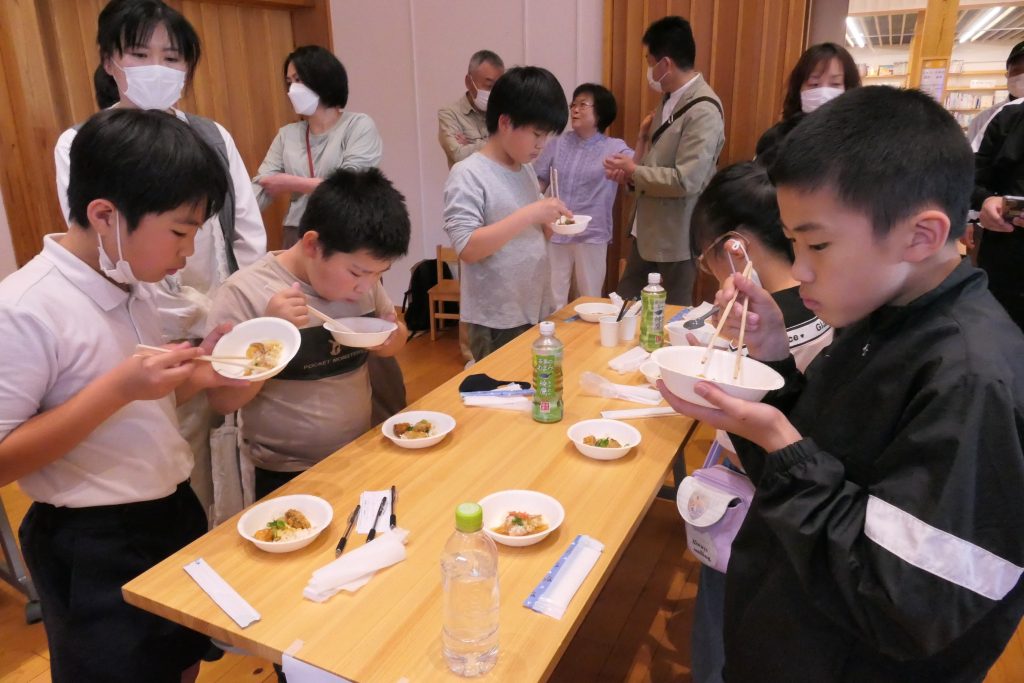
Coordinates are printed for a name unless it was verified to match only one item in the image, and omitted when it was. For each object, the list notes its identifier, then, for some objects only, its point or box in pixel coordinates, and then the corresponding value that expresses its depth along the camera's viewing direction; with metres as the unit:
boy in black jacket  0.76
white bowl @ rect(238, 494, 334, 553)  1.19
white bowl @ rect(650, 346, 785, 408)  1.08
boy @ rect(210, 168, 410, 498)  1.55
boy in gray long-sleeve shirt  2.17
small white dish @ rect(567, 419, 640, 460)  1.51
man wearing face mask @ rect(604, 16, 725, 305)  3.13
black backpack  5.05
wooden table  0.97
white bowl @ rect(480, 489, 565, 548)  1.26
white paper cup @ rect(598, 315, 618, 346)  2.21
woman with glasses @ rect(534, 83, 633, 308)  4.00
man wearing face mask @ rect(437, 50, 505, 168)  4.03
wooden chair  4.82
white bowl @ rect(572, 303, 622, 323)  2.50
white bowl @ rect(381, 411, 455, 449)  1.53
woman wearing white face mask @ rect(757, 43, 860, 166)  2.93
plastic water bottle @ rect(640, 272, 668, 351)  2.13
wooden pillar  3.62
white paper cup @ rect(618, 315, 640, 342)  2.27
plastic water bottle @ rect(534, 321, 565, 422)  1.59
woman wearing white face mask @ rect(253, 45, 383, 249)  3.08
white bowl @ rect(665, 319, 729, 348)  1.90
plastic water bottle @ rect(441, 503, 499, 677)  0.93
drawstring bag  1.37
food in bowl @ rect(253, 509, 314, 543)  1.20
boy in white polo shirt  1.10
